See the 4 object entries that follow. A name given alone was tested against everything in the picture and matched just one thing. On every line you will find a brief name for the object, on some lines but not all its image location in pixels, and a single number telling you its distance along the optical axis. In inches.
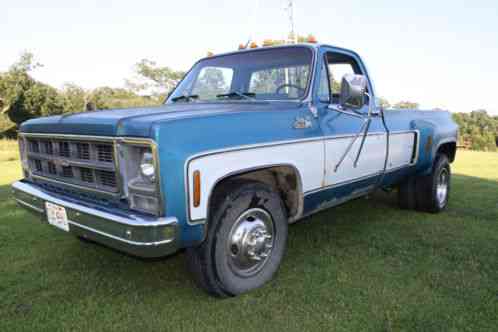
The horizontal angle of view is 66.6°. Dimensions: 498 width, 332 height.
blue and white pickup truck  85.1
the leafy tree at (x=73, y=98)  1369.3
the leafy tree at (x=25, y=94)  1219.9
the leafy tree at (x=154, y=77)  1715.1
